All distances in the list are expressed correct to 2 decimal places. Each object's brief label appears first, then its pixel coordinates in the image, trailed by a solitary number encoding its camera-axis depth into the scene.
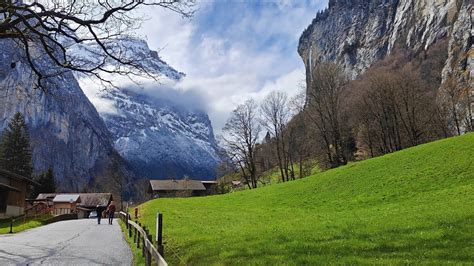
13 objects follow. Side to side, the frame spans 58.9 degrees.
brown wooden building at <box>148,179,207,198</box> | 101.18
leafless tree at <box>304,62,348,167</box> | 55.31
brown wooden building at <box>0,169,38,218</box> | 42.94
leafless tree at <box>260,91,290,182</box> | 66.44
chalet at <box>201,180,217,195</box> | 89.41
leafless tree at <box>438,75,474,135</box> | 52.56
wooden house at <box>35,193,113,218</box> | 94.63
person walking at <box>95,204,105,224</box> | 39.25
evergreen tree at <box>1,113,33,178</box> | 78.78
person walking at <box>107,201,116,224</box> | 39.84
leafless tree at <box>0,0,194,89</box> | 11.96
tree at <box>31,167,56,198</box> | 89.19
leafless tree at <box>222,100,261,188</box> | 66.69
